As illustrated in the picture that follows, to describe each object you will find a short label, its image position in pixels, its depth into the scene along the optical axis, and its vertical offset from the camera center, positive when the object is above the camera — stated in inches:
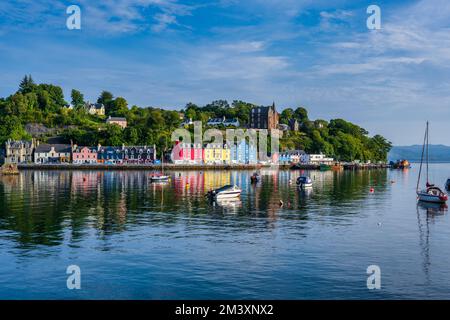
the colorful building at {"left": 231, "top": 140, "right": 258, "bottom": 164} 7445.9 +55.6
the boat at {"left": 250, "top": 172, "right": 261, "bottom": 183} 3812.5 -170.2
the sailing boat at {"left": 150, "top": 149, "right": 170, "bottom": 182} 3860.7 -164.1
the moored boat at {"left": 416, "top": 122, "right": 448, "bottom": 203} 2395.4 -189.8
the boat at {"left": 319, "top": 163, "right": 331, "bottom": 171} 7431.1 -155.9
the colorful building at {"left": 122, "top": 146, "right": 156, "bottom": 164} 6815.9 +38.8
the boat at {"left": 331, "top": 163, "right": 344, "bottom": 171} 7587.1 -174.2
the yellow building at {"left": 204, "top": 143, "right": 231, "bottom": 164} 7115.2 +39.8
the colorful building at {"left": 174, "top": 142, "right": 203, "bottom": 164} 6776.6 +52.3
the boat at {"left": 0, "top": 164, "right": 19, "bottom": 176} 5082.2 -132.3
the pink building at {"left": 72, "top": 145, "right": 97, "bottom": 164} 6761.8 +26.1
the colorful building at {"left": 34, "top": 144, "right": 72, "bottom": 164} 6728.3 +40.0
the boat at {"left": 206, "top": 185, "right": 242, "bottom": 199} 2437.3 -176.5
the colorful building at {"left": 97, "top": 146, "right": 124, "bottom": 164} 6791.3 +25.8
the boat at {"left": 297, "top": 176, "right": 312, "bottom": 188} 3457.2 -182.2
